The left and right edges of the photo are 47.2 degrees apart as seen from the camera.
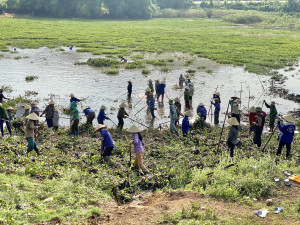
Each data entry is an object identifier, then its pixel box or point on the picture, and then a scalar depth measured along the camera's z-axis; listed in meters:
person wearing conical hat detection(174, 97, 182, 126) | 16.50
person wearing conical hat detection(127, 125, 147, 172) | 10.88
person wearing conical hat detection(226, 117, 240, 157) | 12.01
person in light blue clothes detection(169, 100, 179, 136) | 15.30
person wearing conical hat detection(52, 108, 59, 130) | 15.43
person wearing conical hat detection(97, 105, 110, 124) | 15.42
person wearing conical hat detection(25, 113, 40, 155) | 11.62
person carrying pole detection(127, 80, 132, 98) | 21.69
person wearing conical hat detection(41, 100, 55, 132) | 15.27
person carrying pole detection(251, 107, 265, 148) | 13.44
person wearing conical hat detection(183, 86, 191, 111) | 19.20
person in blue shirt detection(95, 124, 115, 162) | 11.27
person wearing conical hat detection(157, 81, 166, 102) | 21.02
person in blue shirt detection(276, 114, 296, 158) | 12.02
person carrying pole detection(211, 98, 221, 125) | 17.03
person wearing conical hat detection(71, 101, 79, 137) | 14.78
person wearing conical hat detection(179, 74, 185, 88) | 24.35
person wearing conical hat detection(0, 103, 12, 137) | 14.38
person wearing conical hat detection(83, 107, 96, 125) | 15.84
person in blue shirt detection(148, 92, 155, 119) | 17.98
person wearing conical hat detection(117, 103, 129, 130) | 15.66
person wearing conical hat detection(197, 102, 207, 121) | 16.45
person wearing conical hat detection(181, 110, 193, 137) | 14.52
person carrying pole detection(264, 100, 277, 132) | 16.03
